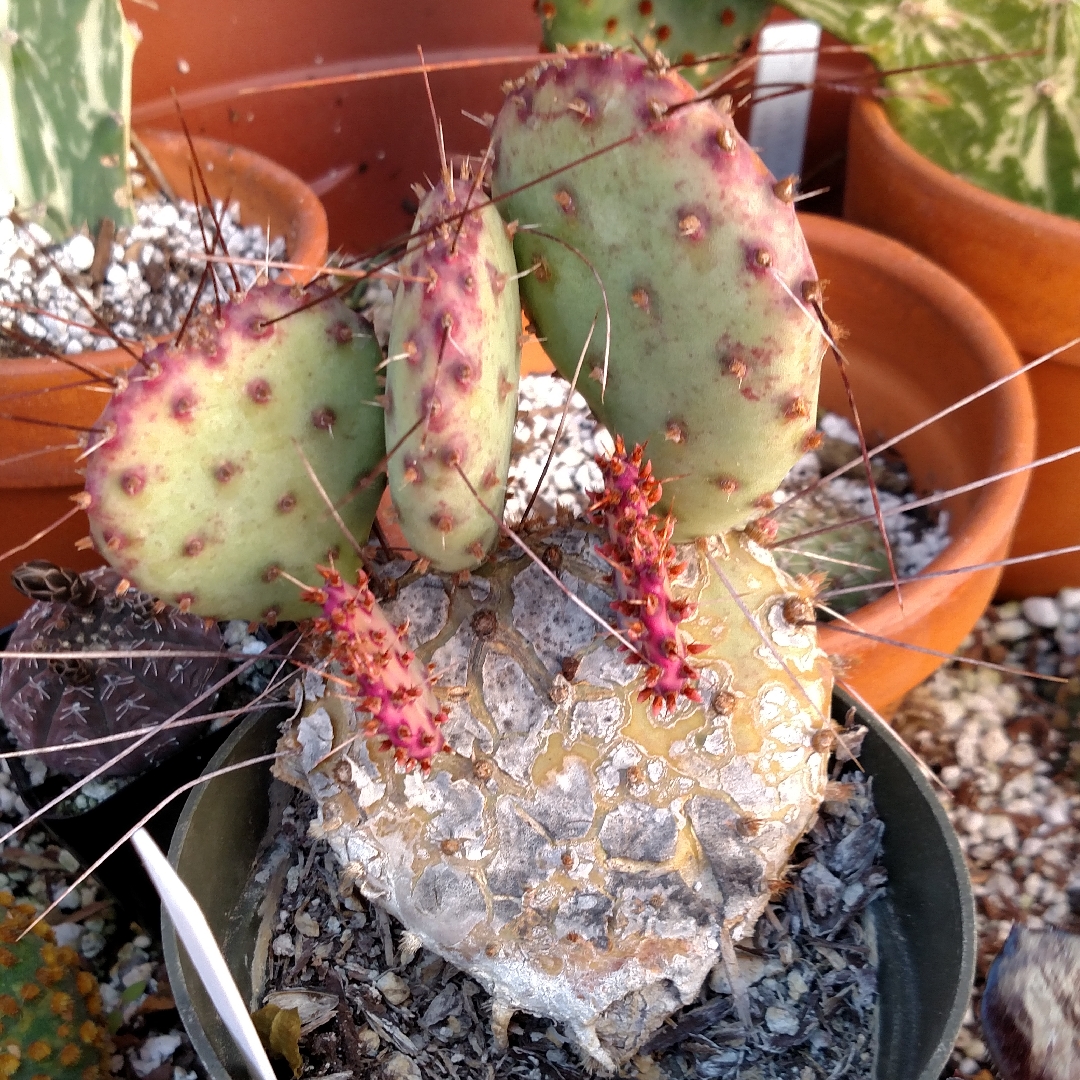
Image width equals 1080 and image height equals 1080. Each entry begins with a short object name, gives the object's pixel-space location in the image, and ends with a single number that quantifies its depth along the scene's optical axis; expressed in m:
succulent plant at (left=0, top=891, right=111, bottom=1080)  0.29
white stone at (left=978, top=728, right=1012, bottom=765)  0.41
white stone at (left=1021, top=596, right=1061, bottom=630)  0.46
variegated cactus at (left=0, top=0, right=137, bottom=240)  0.40
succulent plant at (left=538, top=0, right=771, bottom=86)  0.41
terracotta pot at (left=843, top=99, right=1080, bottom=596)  0.39
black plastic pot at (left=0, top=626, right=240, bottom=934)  0.31
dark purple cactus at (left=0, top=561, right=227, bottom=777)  0.31
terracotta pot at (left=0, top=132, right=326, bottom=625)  0.36
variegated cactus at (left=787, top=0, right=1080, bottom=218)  0.40
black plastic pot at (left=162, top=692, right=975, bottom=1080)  0.24
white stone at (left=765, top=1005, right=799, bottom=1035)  0.27
